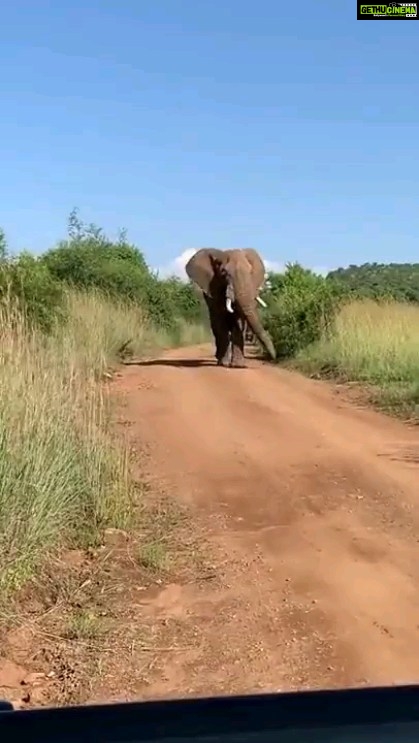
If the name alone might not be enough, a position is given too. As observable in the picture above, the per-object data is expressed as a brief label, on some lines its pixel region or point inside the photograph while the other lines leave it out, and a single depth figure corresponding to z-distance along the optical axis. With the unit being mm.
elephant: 19250
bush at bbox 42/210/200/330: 29578
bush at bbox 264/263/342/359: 21797
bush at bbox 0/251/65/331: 12547
